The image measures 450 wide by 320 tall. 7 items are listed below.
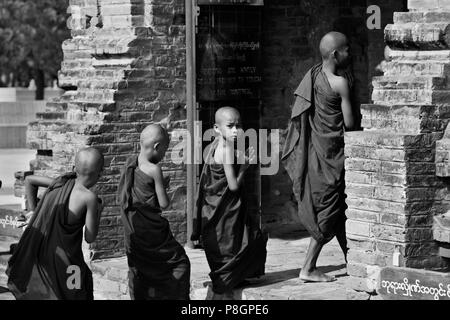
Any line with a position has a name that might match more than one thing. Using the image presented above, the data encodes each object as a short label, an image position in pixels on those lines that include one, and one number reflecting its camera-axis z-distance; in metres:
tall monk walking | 12.51
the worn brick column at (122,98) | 14.72
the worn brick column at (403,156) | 11.51
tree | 47.80
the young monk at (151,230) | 12.15
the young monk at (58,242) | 11.09
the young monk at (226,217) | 12.32
